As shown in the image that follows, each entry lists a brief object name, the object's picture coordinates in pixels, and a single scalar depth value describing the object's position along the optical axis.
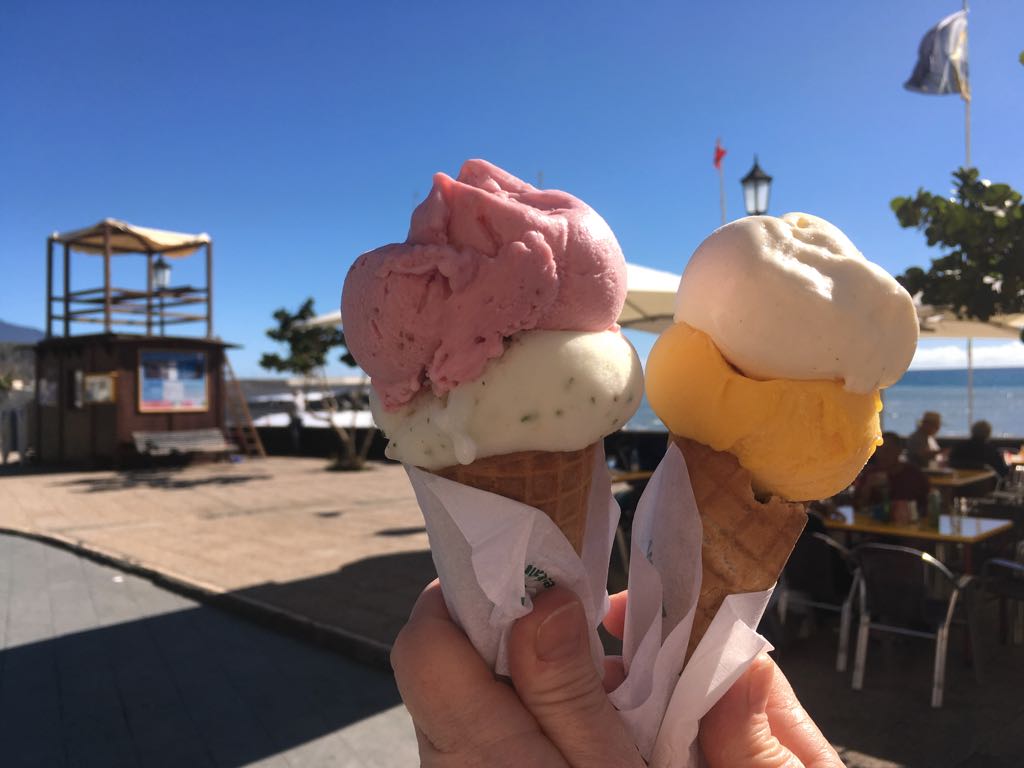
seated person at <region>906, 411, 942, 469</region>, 8.74
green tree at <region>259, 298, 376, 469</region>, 17.88
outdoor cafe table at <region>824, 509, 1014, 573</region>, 5.24
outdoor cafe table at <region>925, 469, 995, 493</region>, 8.20
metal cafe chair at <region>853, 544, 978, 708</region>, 4.81
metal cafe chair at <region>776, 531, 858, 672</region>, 5.33
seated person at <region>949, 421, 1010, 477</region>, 9.89
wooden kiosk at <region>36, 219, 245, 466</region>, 17.55
